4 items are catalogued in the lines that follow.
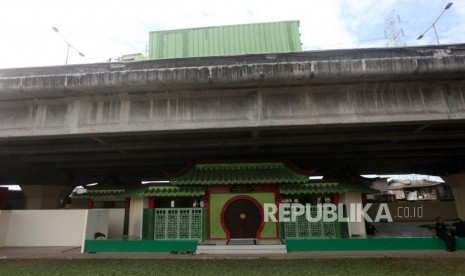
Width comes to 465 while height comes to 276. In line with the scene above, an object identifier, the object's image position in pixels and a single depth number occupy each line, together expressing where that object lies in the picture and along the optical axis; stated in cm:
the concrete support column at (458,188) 2481
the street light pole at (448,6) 1234
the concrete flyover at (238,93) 1052
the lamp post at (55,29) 1382
